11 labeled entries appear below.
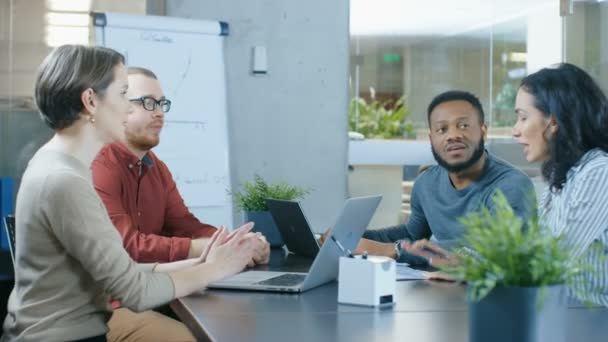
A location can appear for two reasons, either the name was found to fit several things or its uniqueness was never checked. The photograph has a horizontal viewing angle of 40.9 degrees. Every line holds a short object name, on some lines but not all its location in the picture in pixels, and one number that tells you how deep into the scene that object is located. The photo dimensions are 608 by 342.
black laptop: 2.54
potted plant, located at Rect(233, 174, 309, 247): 2.95
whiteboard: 4.21
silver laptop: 2.05
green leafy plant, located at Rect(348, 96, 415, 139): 6.02
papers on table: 2.28
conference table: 1.54
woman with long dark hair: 2.04
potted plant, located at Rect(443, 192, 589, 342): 1.12
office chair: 2.50
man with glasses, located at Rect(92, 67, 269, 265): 2.56
